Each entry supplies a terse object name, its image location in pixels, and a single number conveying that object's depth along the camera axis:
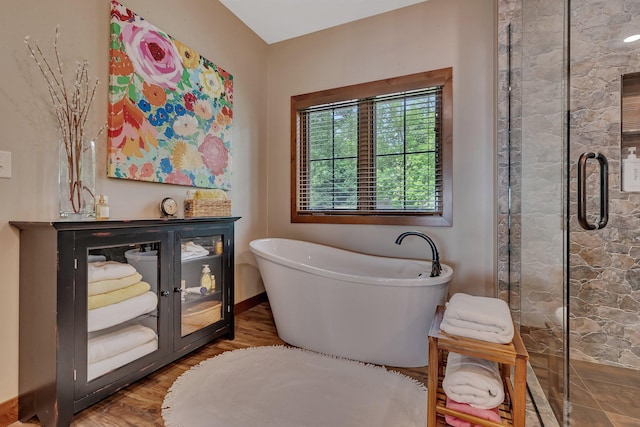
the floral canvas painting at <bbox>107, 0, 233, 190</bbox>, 1.66
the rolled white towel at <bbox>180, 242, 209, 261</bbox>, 1.73
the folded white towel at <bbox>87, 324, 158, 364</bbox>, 1.31
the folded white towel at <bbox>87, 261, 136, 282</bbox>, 1.30
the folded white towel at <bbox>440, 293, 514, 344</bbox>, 1.06
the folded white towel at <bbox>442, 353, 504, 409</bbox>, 1.01
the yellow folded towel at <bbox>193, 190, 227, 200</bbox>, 2.03
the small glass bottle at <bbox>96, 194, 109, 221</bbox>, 1.48
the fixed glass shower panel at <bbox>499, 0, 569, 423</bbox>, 1.32
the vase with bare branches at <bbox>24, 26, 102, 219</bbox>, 1.39
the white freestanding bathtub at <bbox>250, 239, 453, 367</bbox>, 1.64
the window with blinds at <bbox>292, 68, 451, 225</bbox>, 2.37
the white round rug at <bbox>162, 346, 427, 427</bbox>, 1.27
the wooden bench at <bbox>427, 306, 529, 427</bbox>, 0.97
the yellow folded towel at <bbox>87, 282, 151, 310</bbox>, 1.30
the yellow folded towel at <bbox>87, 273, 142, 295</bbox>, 1.30
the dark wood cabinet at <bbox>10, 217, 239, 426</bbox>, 1.18
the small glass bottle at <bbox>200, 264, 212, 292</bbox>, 1.90
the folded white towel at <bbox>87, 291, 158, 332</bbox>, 1.31
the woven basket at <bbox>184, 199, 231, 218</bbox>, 1.98
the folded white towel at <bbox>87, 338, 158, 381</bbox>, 1.30
